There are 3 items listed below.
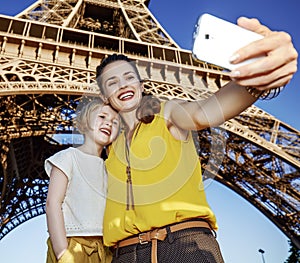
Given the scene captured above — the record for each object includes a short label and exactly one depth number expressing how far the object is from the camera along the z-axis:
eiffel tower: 9.44
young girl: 1.43
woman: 1.11
